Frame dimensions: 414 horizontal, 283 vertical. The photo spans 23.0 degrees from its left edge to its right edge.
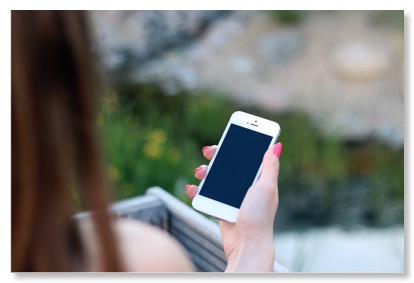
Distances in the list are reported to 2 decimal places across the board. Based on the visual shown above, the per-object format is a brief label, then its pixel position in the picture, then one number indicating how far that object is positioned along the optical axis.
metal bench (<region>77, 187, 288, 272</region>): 1.06
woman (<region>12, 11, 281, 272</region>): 0.63
